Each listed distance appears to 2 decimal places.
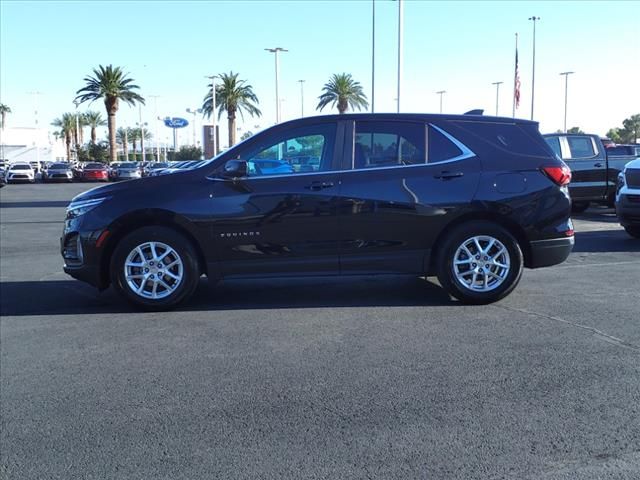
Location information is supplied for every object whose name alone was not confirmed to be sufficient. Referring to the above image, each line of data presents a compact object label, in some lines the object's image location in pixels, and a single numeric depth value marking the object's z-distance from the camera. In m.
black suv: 6.22
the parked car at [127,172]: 46.88
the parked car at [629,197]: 10.52
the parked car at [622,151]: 17.70
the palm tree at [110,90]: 57.31
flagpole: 40.52
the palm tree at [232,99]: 57.72
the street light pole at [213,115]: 54.64
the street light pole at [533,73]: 53.20
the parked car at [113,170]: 49.30
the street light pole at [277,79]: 47.91
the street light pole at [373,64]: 34.55
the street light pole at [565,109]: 67.69
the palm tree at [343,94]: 54.22
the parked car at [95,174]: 49.50
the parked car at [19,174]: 45.91
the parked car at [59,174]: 47.19
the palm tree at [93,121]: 93.06
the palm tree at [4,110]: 104.31
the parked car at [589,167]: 15.49
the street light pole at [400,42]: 27.66
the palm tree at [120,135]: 117.45
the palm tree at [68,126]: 99.06
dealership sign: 75.12
